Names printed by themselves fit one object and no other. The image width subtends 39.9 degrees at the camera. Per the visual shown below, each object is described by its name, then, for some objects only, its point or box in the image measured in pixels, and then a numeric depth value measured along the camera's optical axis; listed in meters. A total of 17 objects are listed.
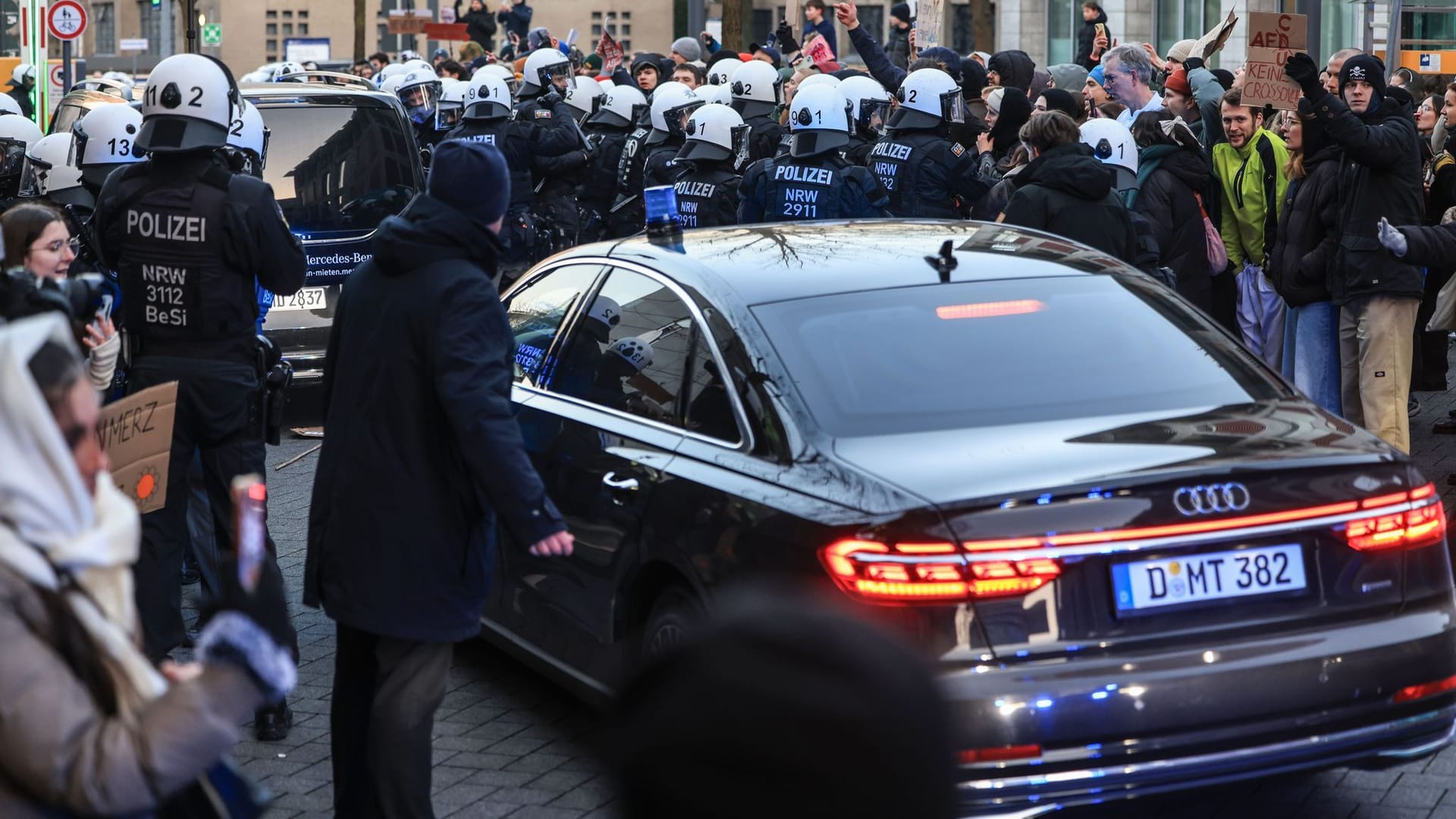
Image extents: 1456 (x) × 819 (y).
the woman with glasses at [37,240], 6.27
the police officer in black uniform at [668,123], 14.45
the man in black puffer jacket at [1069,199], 8.23
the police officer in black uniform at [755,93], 15.75
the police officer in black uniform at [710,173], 12.45
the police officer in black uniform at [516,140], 15.34
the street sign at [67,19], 27.17
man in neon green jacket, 10.64
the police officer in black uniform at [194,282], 6.02
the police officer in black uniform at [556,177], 15.56
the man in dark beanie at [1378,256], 8.92
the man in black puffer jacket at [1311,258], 9.31
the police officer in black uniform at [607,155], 16.41
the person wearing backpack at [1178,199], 9.91
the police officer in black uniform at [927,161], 11.48
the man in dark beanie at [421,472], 4.50
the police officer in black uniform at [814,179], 10.89
